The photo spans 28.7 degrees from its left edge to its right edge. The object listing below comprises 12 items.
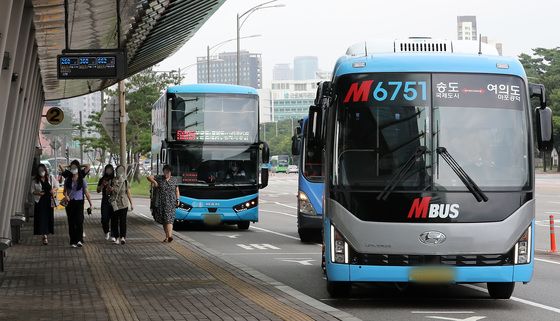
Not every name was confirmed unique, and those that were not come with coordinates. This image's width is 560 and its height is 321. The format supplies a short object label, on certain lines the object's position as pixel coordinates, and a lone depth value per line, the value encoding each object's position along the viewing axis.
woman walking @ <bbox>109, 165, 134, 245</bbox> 23.27
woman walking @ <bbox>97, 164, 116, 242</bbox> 23.69
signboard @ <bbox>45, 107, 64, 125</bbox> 33.75
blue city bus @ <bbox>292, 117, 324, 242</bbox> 23.19
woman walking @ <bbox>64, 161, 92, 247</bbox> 22.45
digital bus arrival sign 19.70
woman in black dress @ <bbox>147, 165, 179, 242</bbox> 23.69
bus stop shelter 17.31
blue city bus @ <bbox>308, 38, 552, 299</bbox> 12.29
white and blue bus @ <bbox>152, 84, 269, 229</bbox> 28.27
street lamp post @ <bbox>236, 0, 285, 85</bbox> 51.16
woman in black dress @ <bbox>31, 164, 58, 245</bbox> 23.89
